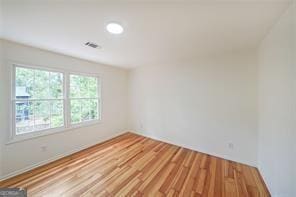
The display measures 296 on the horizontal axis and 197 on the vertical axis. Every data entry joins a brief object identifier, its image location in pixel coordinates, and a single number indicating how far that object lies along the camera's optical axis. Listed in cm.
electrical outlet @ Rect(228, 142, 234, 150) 276
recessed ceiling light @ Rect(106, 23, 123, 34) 194
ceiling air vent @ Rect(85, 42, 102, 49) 247
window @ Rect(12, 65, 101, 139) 236
